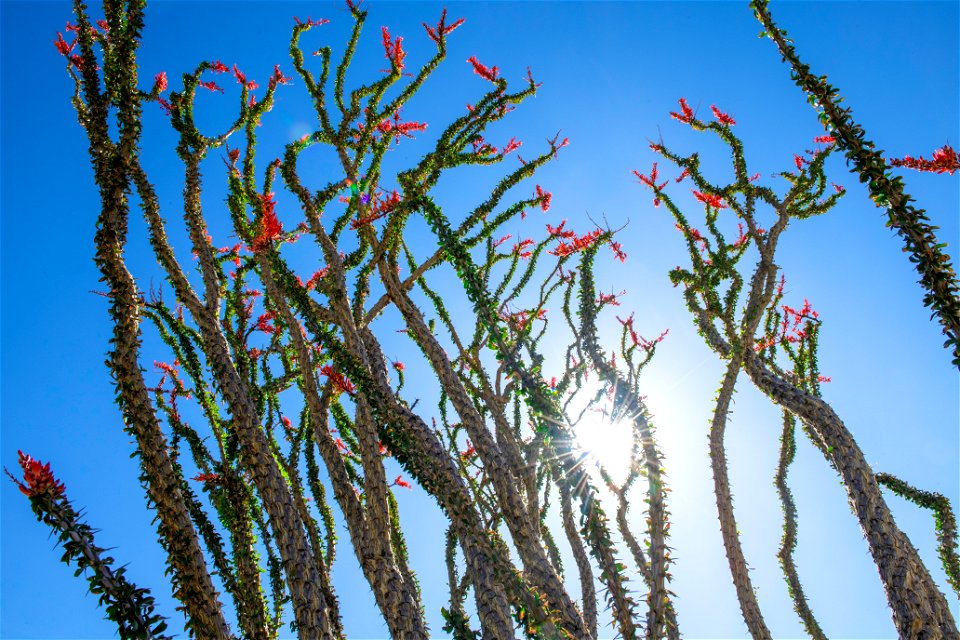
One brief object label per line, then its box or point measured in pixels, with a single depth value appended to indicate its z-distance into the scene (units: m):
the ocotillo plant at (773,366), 6.08
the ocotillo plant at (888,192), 3.55
